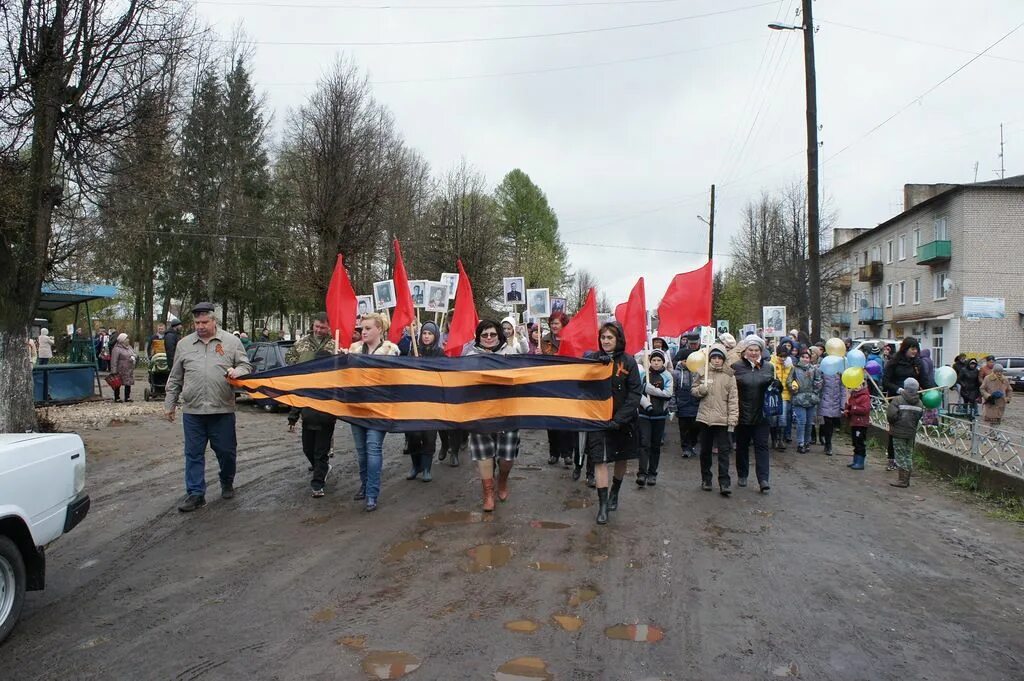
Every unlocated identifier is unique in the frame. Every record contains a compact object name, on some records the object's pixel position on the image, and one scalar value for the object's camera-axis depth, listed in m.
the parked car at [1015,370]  32.31
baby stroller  17.78
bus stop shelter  15.80
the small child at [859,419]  10.55
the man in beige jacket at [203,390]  7.03
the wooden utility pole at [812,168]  17.80
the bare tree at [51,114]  9.69
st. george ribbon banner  7.12
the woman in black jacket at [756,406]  8.30
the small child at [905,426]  9.19
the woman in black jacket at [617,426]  6.74
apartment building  40.66
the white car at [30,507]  4.02
